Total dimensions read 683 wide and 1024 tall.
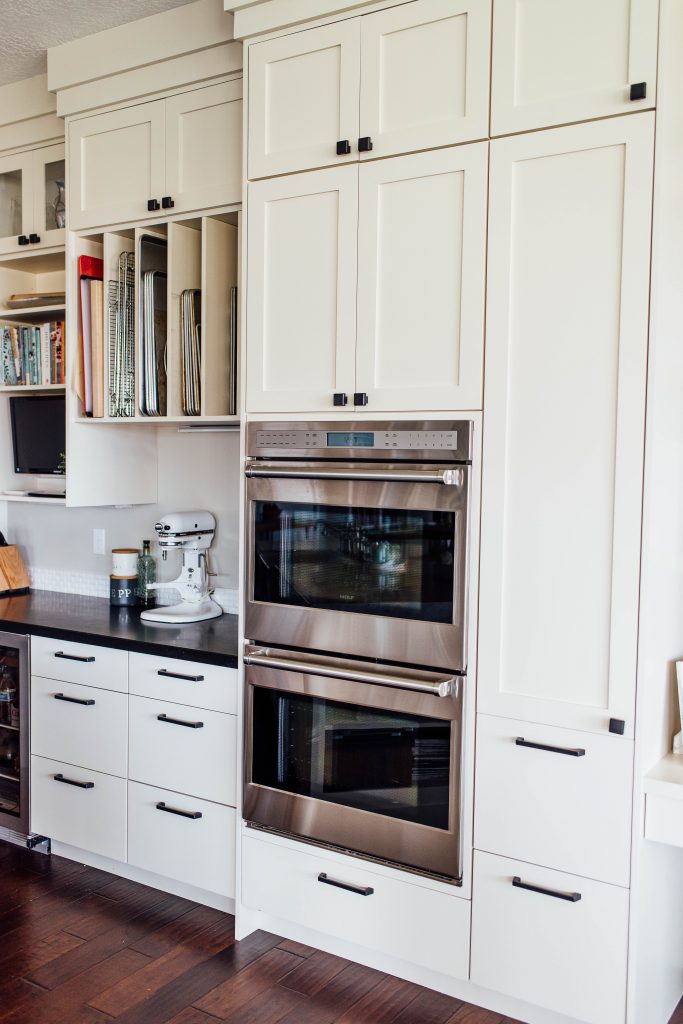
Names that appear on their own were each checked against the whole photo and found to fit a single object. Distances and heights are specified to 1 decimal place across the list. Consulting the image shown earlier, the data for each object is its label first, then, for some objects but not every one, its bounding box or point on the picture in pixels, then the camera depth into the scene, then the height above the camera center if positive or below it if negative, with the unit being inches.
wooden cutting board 148.7 -21.1
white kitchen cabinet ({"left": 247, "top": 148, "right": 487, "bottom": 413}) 87.5 +17.4
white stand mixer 123.4 -17.7
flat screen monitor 139.8 +2.2
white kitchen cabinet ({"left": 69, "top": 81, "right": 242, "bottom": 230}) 110.0 +37.9
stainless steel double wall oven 89.7 -19.4
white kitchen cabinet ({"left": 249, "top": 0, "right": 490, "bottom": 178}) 86.3 +37.7
